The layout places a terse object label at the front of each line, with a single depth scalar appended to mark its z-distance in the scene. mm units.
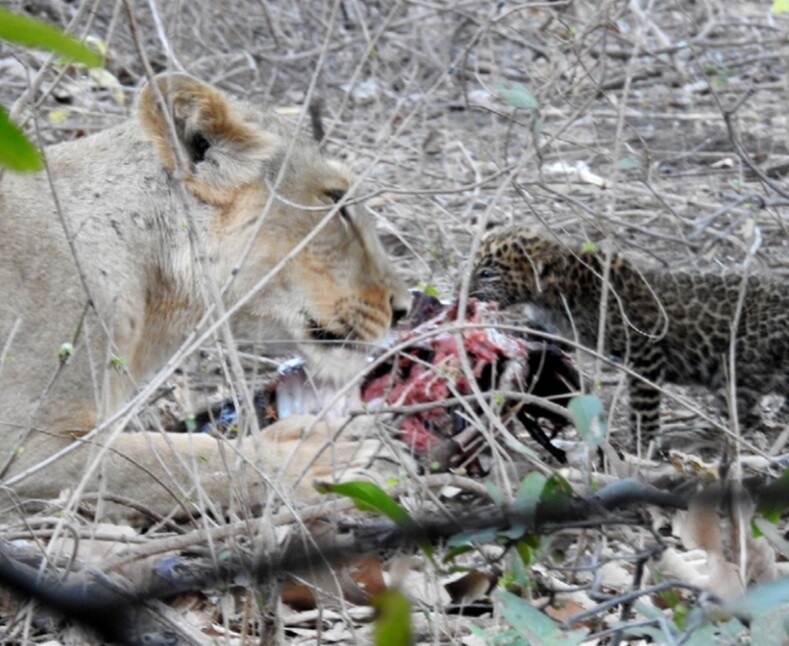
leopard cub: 10086
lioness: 8062
